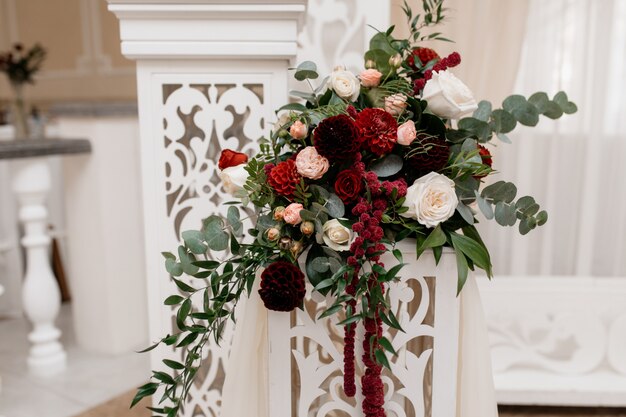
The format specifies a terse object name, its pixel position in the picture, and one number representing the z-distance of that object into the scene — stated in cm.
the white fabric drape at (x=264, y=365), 104
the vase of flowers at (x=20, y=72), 347
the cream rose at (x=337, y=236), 88
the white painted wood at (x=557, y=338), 193
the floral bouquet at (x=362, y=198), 88
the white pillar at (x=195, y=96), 119
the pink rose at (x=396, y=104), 98
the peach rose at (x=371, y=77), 101
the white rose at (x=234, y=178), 99
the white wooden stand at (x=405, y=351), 96
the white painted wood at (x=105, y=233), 251
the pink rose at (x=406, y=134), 91
